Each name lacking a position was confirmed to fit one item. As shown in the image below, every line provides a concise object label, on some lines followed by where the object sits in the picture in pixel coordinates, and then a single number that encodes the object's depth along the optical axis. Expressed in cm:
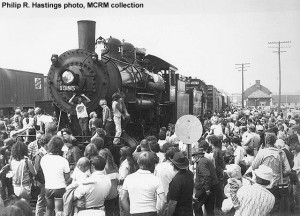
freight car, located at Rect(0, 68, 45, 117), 2315
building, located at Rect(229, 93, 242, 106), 10542
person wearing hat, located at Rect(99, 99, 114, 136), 884
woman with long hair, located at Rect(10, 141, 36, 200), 542
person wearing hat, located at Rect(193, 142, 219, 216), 601
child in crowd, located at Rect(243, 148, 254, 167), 777
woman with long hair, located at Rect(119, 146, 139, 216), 583
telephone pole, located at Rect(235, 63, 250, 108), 4928
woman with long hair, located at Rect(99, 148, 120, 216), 551
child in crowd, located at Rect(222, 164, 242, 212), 411
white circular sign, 671
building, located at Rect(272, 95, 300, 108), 4593
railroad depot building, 6348
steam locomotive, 917
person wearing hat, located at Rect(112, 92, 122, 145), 873
